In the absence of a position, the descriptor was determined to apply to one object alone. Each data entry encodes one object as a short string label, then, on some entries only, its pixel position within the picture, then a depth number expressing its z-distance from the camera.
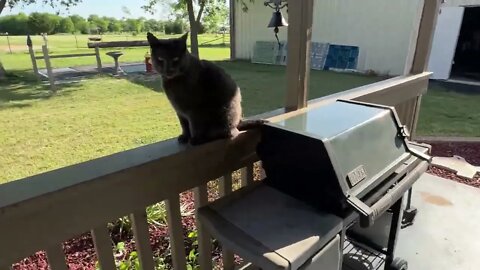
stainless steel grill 0.94
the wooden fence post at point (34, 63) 5.55
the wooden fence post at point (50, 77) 6.43
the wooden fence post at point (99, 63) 6.92
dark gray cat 1.21
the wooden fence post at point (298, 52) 1.50
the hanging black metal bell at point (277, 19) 2.99
